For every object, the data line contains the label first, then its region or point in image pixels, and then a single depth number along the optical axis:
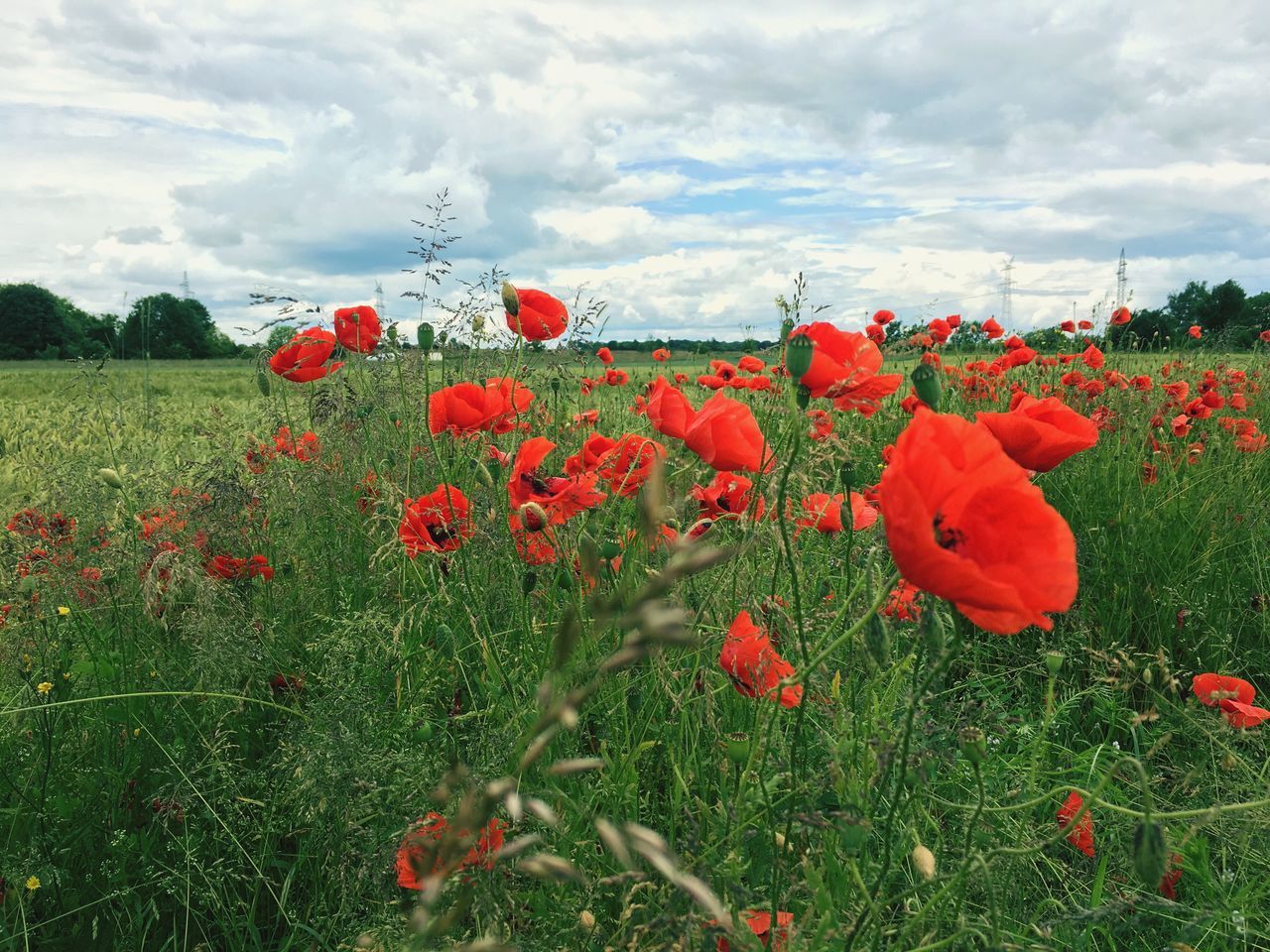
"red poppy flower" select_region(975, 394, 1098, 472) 1.05
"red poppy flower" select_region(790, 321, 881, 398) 1.14
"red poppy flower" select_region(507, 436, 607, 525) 1.51
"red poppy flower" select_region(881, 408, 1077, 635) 0.70
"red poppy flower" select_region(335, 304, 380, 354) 2.08
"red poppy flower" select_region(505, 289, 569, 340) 1.82
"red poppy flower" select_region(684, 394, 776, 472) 1.28
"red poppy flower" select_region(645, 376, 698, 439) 1.38
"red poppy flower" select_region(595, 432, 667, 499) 1.64
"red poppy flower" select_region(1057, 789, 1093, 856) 1.54
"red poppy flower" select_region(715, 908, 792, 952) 0.99
